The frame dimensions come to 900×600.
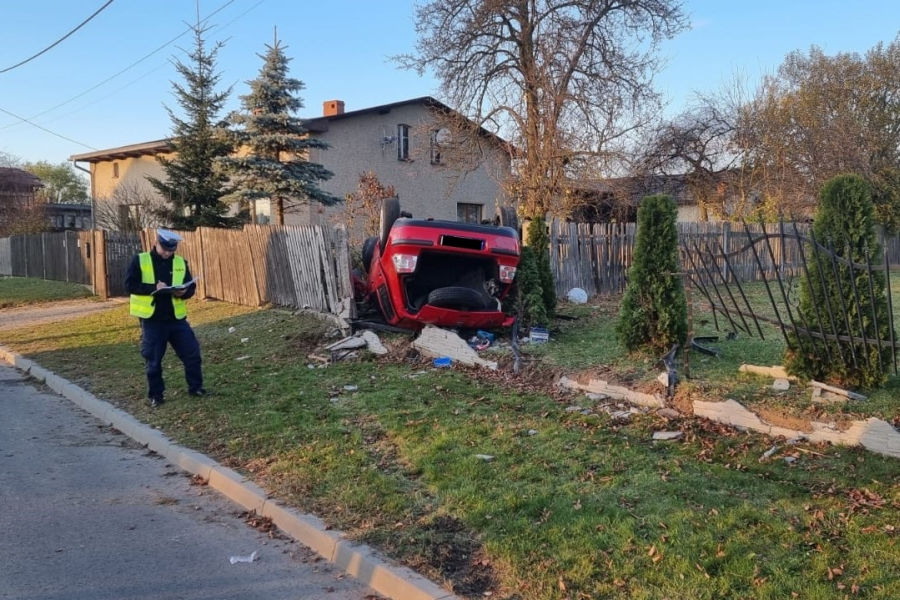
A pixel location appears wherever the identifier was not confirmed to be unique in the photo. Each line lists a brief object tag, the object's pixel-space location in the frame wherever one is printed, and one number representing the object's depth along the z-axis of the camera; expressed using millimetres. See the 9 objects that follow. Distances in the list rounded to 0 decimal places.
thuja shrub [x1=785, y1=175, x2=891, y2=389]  6230
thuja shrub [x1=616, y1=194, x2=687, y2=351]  7945
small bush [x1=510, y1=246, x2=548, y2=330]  10383
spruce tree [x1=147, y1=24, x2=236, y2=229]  24547
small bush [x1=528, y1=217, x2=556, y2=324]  11094
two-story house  26656
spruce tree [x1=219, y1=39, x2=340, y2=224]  22031
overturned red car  9453
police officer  7883
